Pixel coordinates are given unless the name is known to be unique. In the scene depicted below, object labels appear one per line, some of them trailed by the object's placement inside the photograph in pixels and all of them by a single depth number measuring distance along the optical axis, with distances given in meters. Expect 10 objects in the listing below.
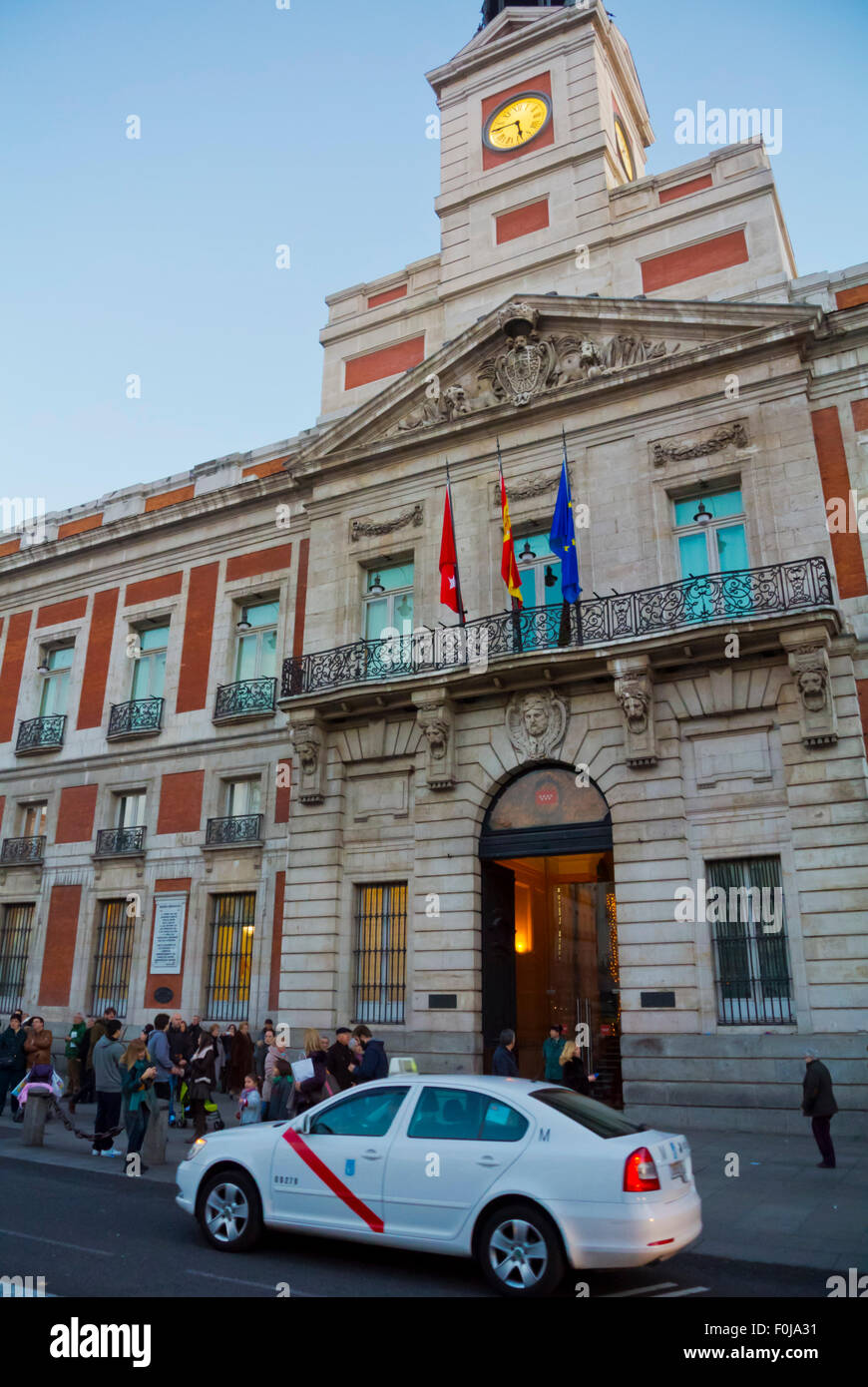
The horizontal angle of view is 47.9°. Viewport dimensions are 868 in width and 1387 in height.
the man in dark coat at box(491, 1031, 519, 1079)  13.45
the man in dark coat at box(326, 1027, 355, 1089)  12.04
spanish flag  16.70
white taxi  6.34
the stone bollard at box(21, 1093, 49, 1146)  13.35
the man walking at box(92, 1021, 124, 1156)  12.79
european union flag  16.31
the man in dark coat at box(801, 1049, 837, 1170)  11.18
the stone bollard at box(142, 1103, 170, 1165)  11.99
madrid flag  17.14
